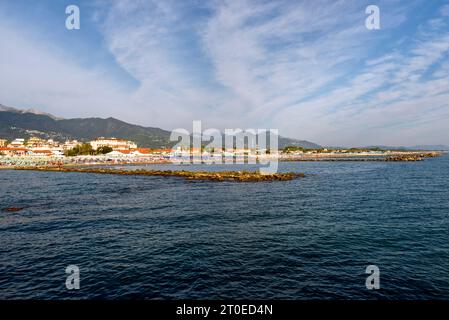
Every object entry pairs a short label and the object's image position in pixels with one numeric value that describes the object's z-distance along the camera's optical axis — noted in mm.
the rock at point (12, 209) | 31094
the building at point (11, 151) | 150400
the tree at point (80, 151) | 149625
